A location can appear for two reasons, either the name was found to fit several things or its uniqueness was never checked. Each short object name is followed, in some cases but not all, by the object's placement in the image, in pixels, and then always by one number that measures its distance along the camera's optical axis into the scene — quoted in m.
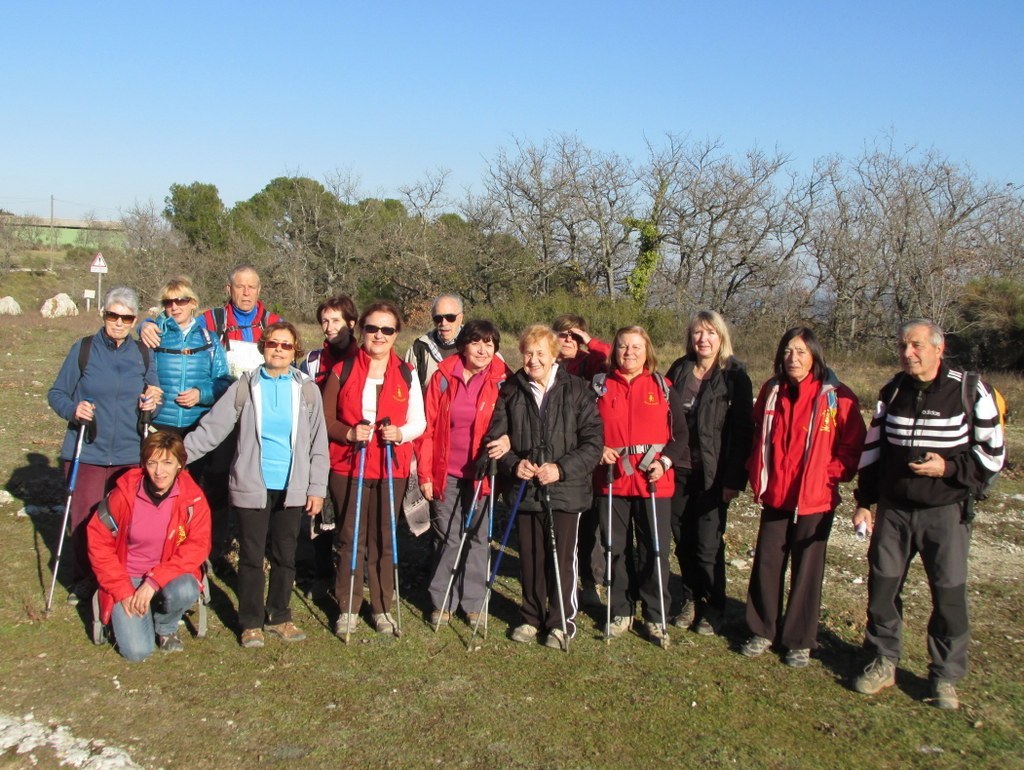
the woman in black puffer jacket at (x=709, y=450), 5.31
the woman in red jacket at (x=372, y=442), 5.25
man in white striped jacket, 4.42
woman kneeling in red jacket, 4.71
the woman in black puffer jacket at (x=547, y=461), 5.05
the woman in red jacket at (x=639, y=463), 5.18
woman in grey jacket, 5.00
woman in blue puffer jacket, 5.59
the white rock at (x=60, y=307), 33.92
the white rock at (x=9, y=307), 32.62
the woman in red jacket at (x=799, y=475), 4.85
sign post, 27.66
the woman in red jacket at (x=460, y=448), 5.33
